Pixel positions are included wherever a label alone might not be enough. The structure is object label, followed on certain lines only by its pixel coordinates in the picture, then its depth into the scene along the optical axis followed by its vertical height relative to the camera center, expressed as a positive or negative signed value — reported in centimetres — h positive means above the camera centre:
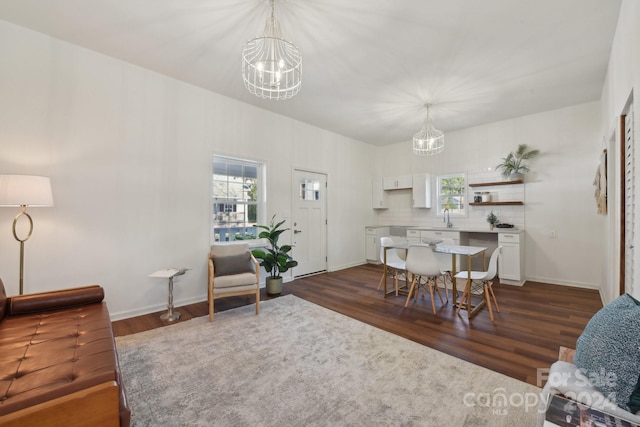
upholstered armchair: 324 -77
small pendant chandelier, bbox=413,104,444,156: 438 +141
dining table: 320 -52
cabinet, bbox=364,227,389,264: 647 -73
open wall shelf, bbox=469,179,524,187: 493 +54
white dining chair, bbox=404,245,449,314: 331 -66
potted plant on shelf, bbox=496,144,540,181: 484 +91
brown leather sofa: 106 -79
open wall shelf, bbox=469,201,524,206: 493 +15
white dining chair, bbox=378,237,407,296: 403 -76
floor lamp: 226 +19
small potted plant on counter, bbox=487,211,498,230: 514 -15
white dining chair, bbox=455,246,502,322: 317 -80
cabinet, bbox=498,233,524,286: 455 -84
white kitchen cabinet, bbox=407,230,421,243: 577 -51
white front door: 518 -20
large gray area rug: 169 -129
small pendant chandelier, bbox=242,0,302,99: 222 +178
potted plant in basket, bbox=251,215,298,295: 414 -74
